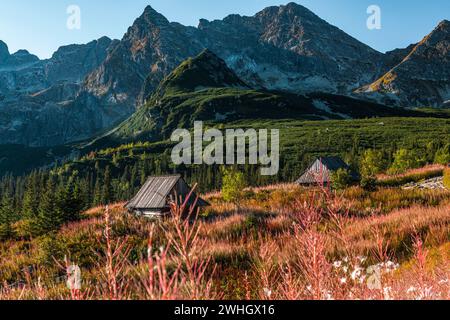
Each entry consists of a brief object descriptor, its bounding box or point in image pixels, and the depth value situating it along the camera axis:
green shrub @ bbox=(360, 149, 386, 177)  61.30
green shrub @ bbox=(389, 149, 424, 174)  57.38
